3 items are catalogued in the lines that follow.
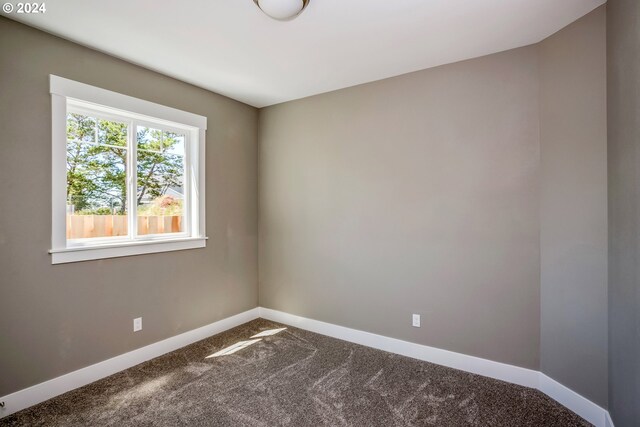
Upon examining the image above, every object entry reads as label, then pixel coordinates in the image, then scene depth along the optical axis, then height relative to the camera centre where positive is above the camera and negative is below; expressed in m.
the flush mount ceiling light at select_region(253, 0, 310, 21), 1.85 +1.23
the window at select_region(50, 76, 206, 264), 2.39 +0.35
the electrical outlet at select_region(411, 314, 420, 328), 2.95 -1.02
